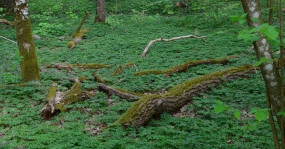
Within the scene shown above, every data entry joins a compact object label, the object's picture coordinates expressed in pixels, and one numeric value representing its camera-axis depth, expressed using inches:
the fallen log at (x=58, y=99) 256.4
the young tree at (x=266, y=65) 122.8
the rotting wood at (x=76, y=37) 540.0
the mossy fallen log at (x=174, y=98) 237.0
